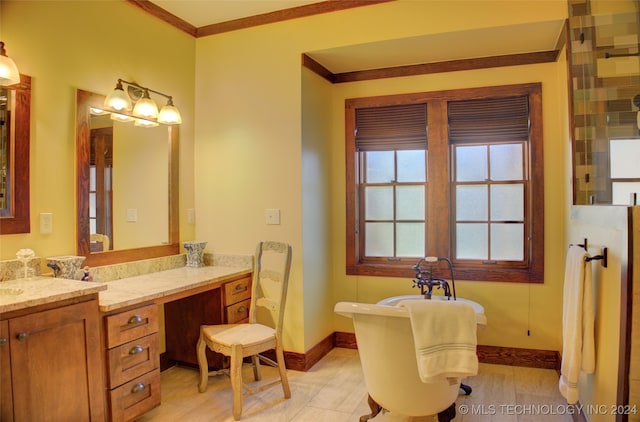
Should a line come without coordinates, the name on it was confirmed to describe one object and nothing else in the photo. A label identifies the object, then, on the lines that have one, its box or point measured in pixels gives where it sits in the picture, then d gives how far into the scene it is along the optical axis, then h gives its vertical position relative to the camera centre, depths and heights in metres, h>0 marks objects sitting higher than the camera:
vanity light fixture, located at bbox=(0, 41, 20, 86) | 2.02 +0.69
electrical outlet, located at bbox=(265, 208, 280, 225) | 3.26 -0.05
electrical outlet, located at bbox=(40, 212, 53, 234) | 2.37 -0.07
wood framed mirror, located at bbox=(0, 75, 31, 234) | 2.21 +0.30
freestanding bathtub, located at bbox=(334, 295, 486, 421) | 2.01 -0.78
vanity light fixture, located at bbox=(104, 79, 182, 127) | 2.70 +0.71
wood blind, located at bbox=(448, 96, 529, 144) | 3.31 +0.71
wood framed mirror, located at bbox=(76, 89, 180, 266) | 2.59 +0.14
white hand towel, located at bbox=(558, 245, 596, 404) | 1.89 -0.59
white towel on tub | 1.85 -0.60
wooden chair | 2.50 -0.81
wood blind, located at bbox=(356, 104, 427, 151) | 3.58 +0.71
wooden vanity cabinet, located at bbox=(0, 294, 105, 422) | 1.72 -0.70
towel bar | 1.79 -0.23
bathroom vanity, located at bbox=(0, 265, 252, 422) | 1.75 -0.65
